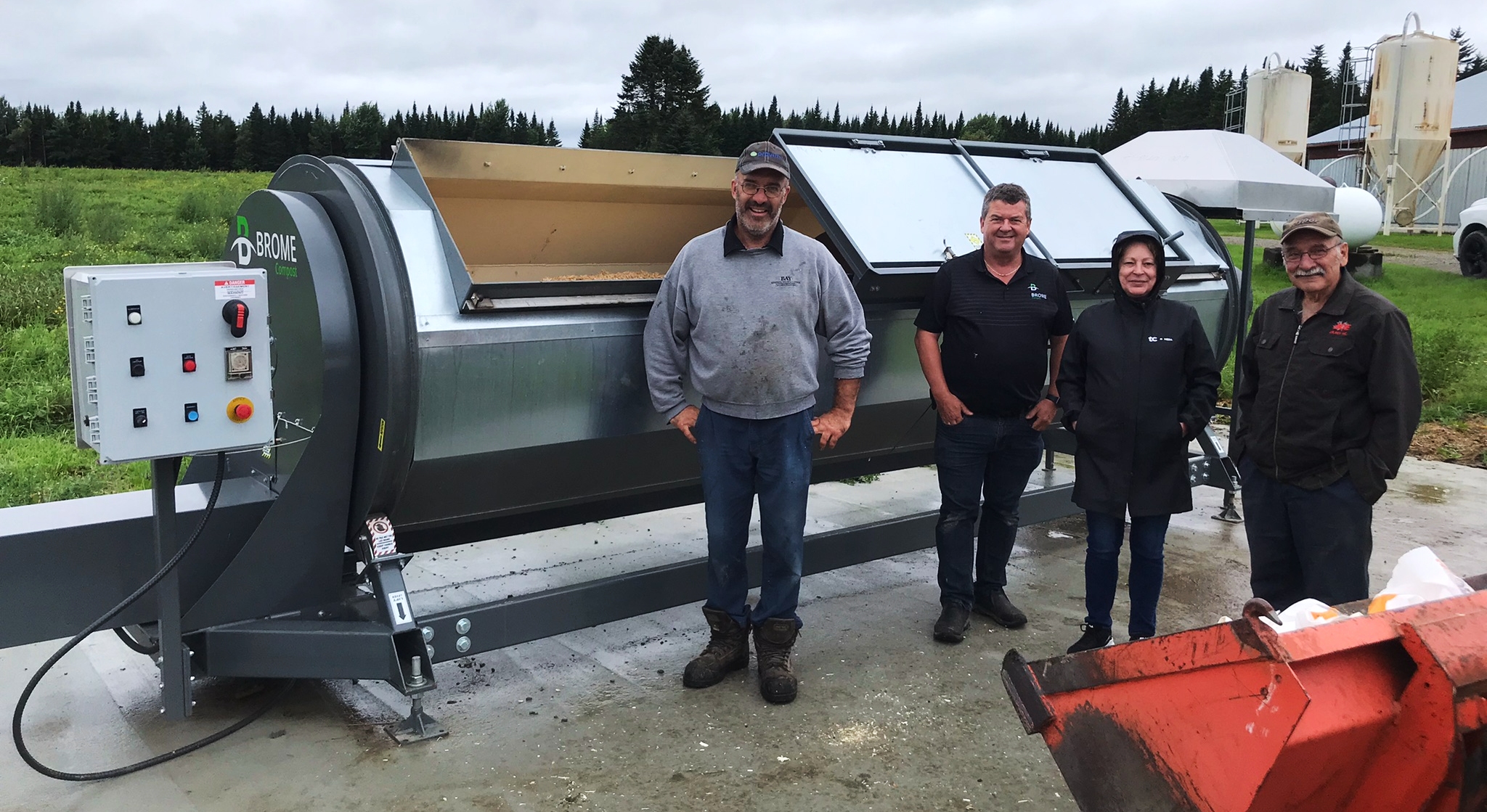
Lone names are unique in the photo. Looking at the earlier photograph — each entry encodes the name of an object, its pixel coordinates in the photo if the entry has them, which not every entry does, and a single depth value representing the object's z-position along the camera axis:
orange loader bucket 2.12
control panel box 2.95
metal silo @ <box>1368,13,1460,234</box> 25.05
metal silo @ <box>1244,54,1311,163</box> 25.34
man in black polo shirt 4.22
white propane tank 20.83
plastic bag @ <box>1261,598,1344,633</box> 2.43
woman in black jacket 3.94
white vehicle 17.94
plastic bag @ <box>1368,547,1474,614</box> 2.45
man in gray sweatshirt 3.67
